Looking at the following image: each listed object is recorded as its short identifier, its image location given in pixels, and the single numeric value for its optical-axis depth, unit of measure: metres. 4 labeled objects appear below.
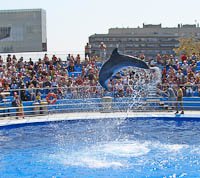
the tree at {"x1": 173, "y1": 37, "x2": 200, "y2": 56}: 53.13
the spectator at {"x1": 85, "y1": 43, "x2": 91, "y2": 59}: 24.22
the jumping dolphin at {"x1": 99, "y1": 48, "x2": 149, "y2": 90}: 12.45
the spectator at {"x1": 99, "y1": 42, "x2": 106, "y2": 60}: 23.47
